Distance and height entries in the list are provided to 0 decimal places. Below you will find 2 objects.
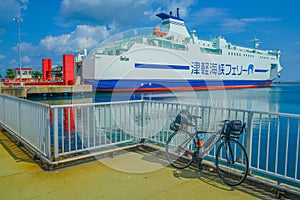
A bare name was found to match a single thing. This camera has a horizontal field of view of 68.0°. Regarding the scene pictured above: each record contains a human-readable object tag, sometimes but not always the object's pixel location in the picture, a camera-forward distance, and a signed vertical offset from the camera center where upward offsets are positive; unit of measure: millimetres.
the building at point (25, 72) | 48744 +2418
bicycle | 2799 -872
